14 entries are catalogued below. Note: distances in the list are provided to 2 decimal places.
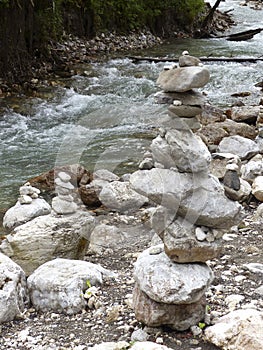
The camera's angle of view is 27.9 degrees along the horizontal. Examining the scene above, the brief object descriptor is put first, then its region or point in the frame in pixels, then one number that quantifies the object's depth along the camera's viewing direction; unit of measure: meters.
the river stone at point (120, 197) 6.34
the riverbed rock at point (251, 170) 6.54
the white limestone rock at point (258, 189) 5.89
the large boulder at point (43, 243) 4.55
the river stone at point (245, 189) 5.81
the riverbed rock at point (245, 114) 10.01
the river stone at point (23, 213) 5.89
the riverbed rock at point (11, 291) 3.60
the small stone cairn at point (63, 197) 6.26
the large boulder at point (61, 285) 3.67
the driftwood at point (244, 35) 20.34
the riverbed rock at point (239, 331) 2.82
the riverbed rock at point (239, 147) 7.62
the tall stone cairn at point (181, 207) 3.01
